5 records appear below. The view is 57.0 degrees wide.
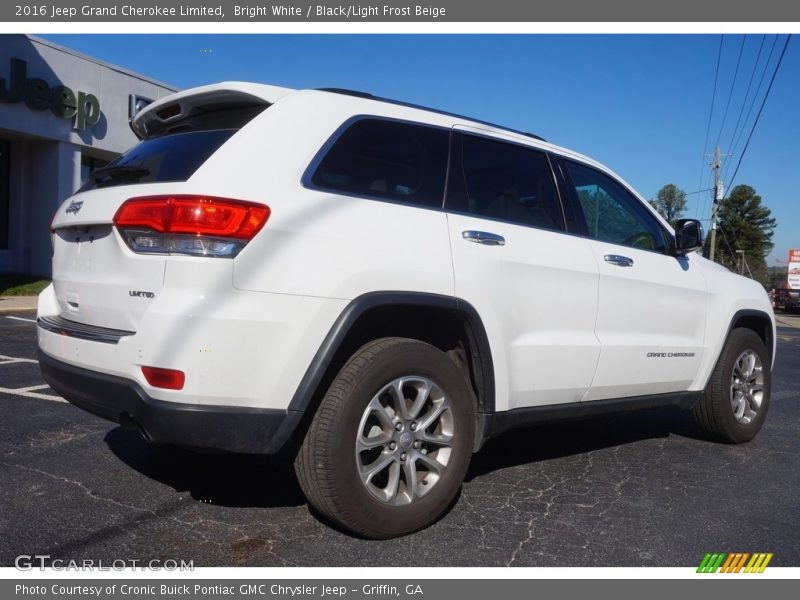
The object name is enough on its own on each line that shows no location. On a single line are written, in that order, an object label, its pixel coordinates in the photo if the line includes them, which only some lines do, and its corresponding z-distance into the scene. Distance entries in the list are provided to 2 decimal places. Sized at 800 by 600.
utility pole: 36.59
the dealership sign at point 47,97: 16.86
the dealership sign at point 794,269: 36.31
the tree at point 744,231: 59.75
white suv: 2.79
